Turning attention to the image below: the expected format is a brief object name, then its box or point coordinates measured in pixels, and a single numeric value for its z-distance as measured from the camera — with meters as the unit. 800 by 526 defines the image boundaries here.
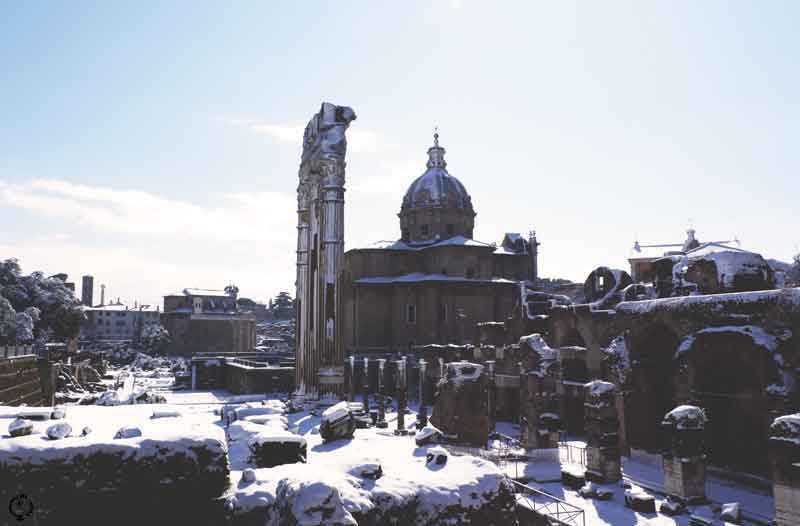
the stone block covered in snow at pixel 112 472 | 8.34
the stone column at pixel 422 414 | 24.30
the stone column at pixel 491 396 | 24.95
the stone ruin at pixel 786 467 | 11.42
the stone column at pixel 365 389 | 28.58
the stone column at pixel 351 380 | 31.89
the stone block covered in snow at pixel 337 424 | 18.53
